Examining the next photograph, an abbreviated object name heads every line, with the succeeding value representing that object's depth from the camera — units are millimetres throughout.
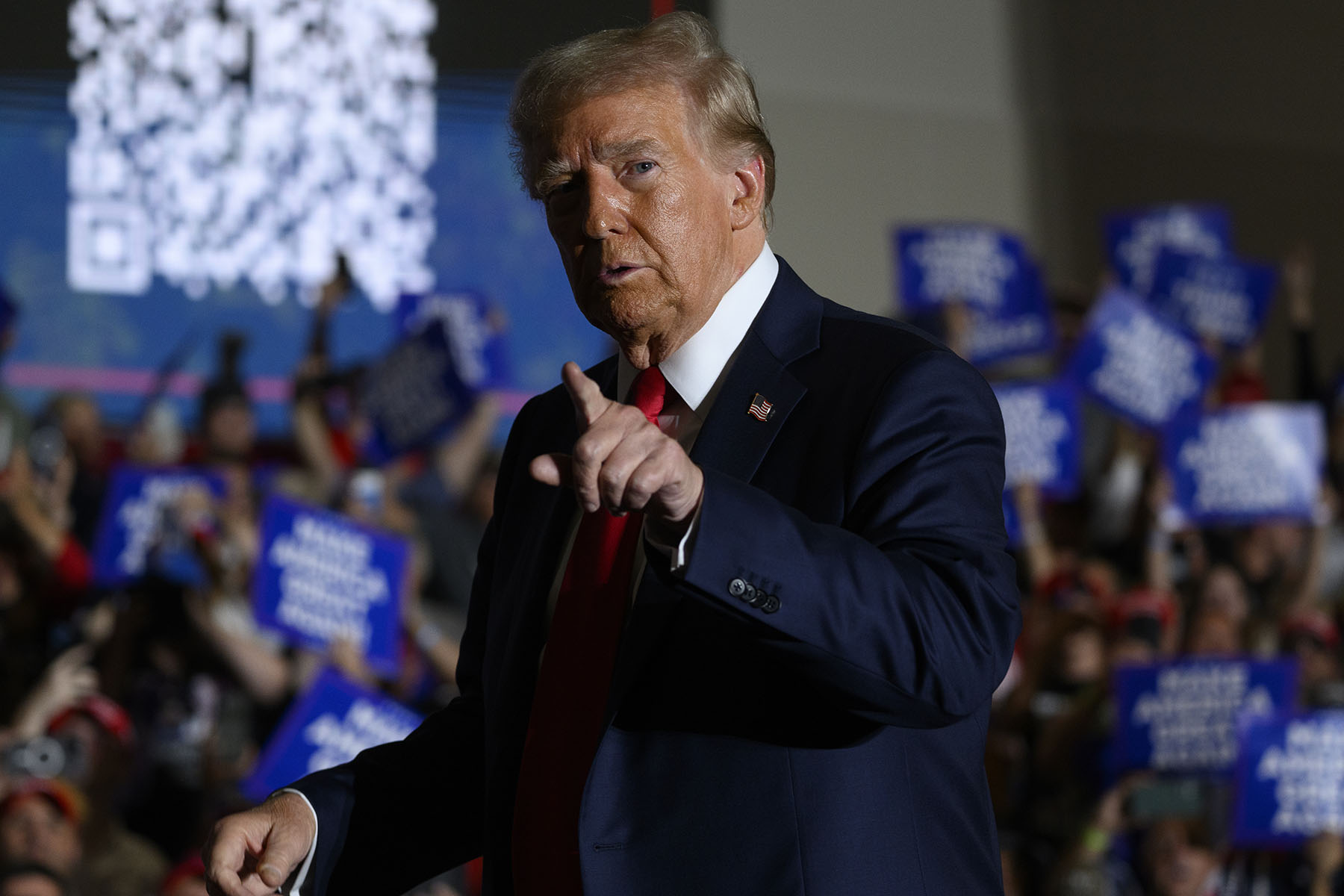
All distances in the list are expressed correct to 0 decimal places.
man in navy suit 7482
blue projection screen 14894
